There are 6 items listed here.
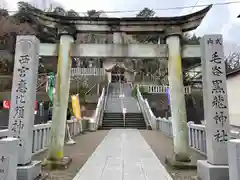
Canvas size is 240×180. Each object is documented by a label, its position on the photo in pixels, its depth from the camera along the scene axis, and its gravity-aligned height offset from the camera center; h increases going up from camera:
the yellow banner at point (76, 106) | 12.65 +0.33
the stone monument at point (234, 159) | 3.12 -0.74
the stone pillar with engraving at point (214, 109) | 4.20 +0.06
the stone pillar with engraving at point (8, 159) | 3.28 -0.79
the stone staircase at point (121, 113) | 17.81 -0.15
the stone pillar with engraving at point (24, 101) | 4.34 +0.23
